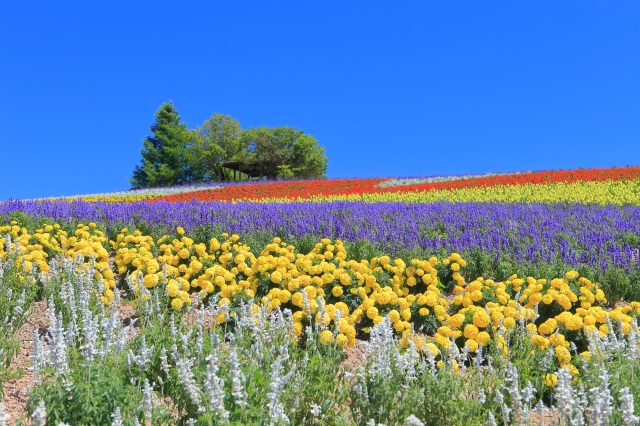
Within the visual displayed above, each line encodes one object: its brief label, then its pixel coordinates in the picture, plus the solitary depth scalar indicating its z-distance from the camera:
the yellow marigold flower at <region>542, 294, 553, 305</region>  5.87
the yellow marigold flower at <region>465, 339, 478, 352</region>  4.86
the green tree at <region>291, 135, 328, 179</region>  49.59
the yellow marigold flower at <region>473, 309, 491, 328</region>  5.20
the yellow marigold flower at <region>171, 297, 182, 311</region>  5.65
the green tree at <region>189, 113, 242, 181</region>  48.75
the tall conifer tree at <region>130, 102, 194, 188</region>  43.03
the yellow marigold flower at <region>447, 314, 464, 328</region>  5.27
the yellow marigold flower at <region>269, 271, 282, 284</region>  6.38
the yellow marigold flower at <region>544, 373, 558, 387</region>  4.23
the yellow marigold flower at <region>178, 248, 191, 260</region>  7.68
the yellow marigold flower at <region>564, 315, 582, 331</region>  5.33
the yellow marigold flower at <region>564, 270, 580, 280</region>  6.54
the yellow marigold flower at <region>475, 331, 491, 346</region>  4.88
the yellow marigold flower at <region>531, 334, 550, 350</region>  4.88
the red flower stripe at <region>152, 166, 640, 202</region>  23.52
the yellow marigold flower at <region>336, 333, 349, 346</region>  4.66
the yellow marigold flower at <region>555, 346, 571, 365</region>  4.75
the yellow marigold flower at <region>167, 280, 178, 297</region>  5.67
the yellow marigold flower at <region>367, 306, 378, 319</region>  5.53
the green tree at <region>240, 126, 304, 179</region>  50.12
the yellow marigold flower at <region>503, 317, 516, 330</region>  5.07
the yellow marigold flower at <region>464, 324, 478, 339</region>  5.13
